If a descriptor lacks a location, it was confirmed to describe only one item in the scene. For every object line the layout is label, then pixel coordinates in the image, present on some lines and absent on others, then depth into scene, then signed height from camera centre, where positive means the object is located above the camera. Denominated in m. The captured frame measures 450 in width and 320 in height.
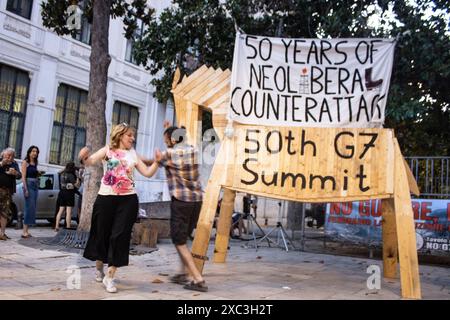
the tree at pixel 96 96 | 8.44 +1.96
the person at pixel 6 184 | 8.44 +0.23
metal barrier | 9.73 +1.09
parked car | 12.70 +0.05
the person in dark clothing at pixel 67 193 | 10.44 +0.19
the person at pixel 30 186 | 9.04 +0.25
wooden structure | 5.61 +0.62
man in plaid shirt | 5.17 +0.24
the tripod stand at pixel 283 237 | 10.40 -0.48
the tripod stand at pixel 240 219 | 13.31 -0.15
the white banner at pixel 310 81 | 6.02 +1.77
